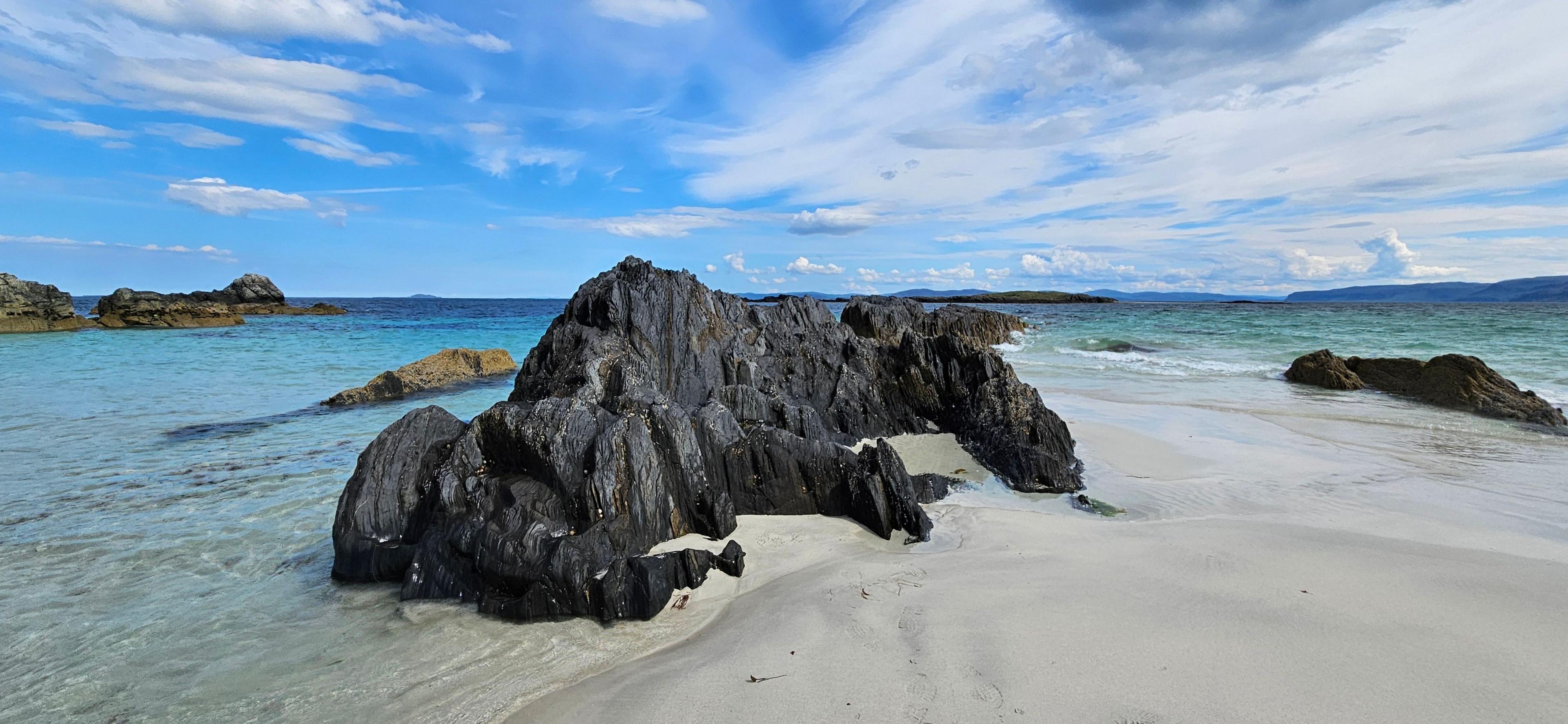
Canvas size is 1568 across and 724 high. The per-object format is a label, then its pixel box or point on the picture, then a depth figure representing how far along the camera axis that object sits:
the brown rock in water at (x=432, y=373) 14.48
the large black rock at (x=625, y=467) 4.55
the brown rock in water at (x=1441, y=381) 11.59
